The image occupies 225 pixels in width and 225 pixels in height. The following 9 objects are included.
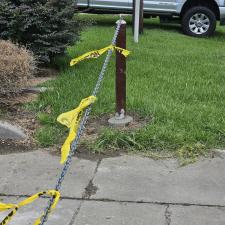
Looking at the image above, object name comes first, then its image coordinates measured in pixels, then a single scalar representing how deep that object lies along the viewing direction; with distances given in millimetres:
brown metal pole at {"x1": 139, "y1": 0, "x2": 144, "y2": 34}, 11328
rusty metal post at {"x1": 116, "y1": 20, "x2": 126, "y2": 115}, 5223
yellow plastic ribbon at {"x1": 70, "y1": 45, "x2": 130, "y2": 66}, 4204
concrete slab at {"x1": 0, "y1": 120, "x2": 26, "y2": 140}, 5195
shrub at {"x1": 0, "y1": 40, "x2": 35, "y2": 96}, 5801
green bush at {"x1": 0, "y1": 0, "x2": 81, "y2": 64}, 7082
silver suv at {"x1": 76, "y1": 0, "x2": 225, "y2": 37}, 12180
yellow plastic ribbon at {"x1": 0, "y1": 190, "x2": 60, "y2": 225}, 2434
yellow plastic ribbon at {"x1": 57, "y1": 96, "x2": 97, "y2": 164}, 2689
